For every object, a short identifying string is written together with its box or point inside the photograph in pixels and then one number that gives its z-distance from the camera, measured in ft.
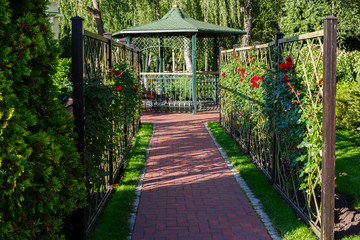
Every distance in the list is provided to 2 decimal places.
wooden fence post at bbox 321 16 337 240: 12.25
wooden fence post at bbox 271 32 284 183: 18.12
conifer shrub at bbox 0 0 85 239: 8.13
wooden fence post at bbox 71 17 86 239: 12.17
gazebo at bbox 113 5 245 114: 50.70
